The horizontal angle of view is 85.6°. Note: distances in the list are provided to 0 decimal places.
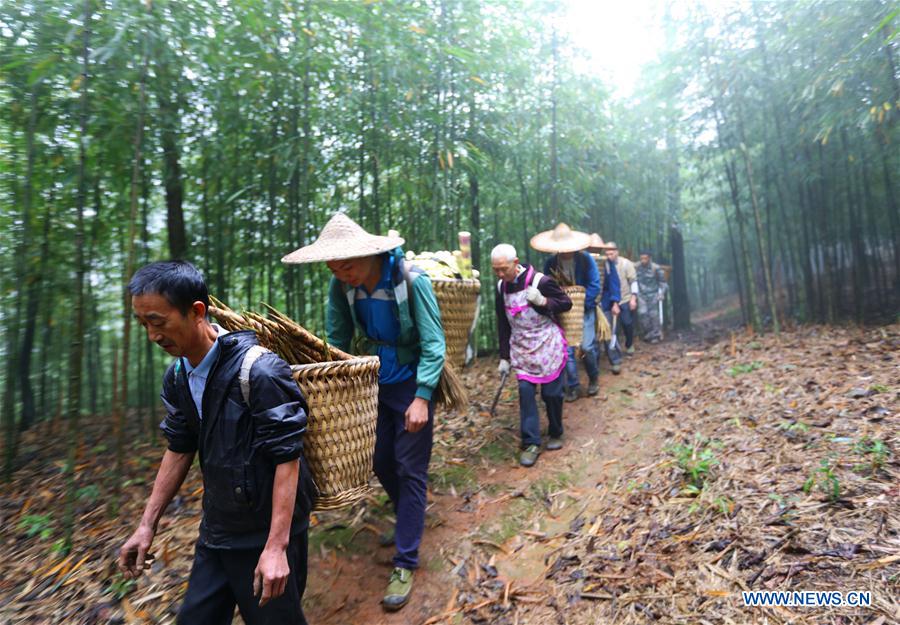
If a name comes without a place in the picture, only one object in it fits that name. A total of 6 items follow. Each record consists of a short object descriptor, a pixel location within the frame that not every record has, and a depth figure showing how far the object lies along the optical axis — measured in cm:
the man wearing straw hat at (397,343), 226
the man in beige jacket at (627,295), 709
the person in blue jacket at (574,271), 456
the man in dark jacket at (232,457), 134
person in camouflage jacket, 849
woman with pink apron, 366
